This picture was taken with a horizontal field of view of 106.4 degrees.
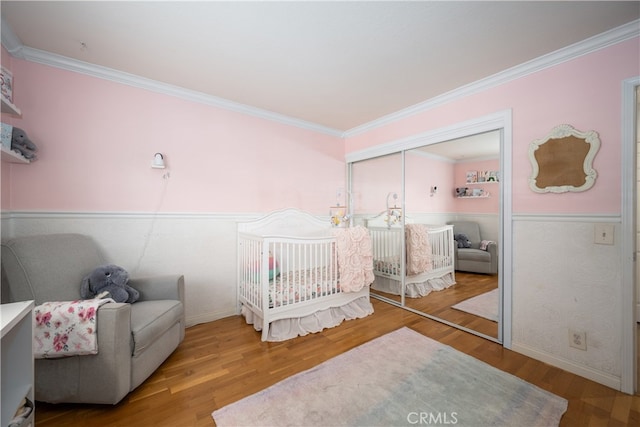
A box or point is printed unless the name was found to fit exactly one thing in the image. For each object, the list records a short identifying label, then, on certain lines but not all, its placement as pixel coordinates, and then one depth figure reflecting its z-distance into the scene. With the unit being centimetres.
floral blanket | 127
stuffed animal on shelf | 164
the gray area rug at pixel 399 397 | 132
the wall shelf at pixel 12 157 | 148
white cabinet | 92
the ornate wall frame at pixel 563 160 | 168
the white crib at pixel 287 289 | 217
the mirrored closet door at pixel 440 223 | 224
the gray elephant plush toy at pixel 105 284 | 170
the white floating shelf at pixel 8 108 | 138
